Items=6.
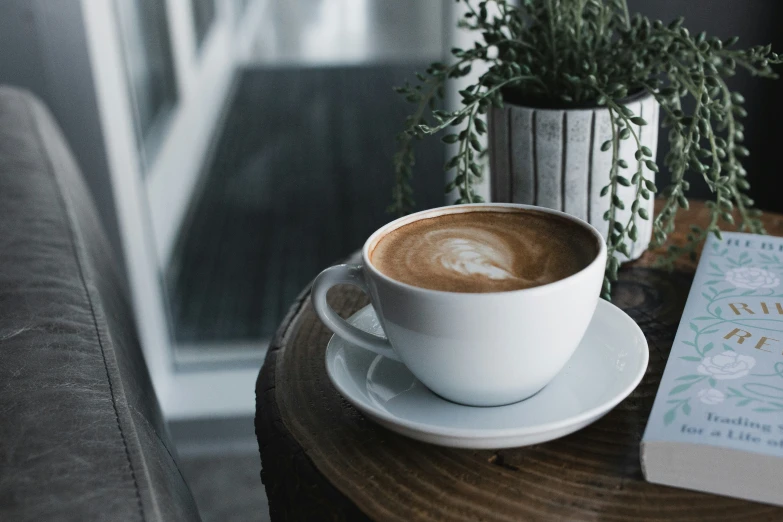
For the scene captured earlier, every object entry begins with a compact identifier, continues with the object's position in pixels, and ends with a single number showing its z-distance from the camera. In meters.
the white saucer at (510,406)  0.47
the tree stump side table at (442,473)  0.46
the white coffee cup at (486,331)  0.47
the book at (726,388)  0.44
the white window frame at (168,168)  1.34
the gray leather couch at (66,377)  0.37
